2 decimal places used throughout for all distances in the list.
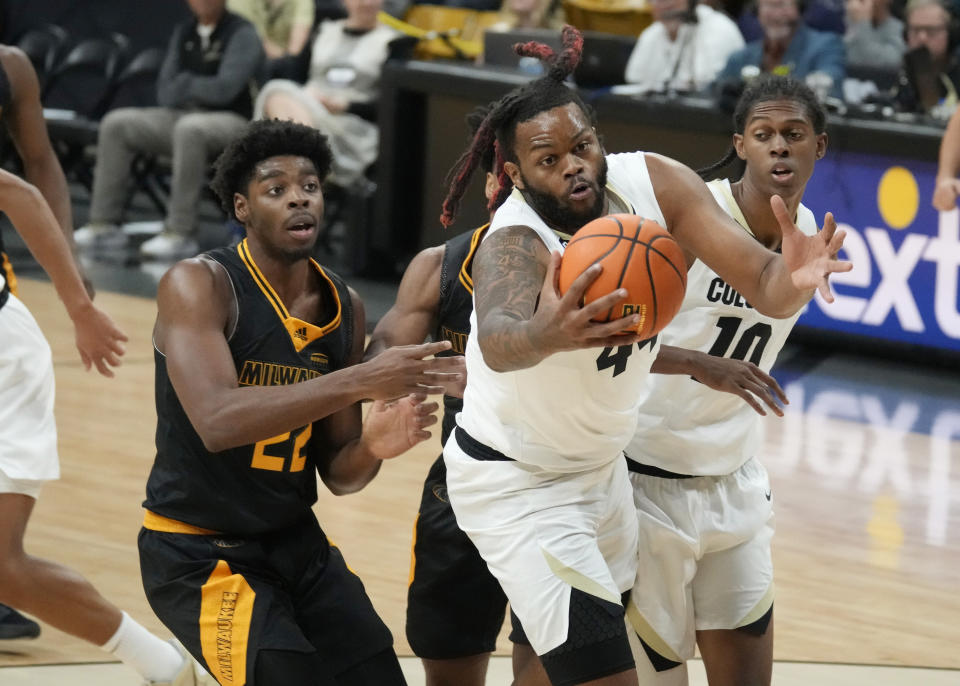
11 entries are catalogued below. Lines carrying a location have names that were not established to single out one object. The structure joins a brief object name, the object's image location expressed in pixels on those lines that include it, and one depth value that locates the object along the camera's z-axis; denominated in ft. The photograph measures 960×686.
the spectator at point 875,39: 61.49
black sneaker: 29.81
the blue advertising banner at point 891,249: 52.96
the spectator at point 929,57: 55.94
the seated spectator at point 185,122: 67.46
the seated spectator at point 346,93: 65.07
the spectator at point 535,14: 69.10
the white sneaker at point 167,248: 68.04
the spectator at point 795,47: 59.02
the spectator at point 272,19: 74.70
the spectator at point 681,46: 61.89
